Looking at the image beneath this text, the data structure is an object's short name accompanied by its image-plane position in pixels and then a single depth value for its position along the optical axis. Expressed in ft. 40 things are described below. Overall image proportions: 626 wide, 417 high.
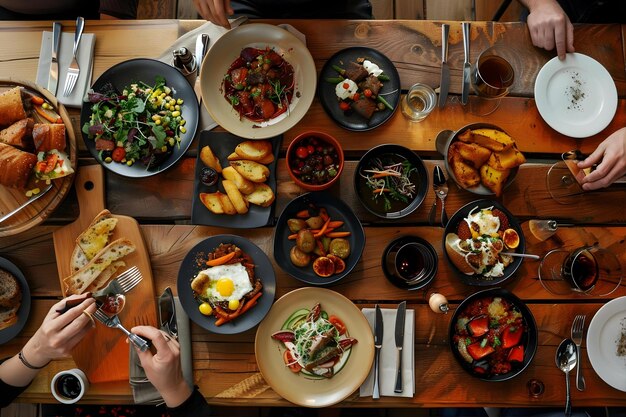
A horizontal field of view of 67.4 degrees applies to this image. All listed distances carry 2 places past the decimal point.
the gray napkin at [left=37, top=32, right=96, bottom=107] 7.01
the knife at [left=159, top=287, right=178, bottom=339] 6.60
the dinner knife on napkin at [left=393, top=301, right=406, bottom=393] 6.66
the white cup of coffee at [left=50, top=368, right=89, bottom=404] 6.26
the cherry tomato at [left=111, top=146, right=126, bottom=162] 6.79
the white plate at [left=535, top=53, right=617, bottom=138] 7.24
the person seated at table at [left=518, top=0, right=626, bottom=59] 7.20
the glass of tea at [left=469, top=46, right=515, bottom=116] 6.86
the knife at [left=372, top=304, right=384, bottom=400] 6.72
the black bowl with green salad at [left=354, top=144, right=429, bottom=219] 6.91
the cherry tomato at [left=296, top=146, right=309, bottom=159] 6.79
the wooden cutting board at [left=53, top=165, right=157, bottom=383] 6.59
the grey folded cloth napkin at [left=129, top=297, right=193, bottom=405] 6.50
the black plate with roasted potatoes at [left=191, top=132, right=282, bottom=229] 6.75
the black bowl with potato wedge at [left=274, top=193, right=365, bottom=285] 6.70
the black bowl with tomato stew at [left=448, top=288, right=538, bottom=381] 6.63
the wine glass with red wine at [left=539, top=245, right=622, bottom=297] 6.65
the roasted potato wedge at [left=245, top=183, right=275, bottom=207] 6.79
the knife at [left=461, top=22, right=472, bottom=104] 7.24
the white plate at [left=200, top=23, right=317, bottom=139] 6.82
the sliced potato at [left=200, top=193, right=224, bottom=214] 6.72
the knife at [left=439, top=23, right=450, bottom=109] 7.23
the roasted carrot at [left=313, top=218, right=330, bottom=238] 6.80
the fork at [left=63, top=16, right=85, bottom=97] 7.00
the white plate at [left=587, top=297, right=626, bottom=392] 6.79
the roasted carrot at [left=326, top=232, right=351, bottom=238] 6.86
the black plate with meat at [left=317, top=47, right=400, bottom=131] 7.13
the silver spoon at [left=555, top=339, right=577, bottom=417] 6.70
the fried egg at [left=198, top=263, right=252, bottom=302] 6.55
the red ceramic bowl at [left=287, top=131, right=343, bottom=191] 6.74
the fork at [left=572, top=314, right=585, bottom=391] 6.76
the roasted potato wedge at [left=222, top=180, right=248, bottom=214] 6.71
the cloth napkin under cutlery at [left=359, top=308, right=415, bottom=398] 6.68
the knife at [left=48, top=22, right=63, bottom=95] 6.98
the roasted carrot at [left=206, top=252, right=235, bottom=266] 6.60
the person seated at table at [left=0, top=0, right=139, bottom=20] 7.65
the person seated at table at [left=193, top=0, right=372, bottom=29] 7.80
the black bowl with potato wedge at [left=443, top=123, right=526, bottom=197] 6.74
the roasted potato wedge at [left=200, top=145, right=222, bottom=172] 6.77
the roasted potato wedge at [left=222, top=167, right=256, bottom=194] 6.75
